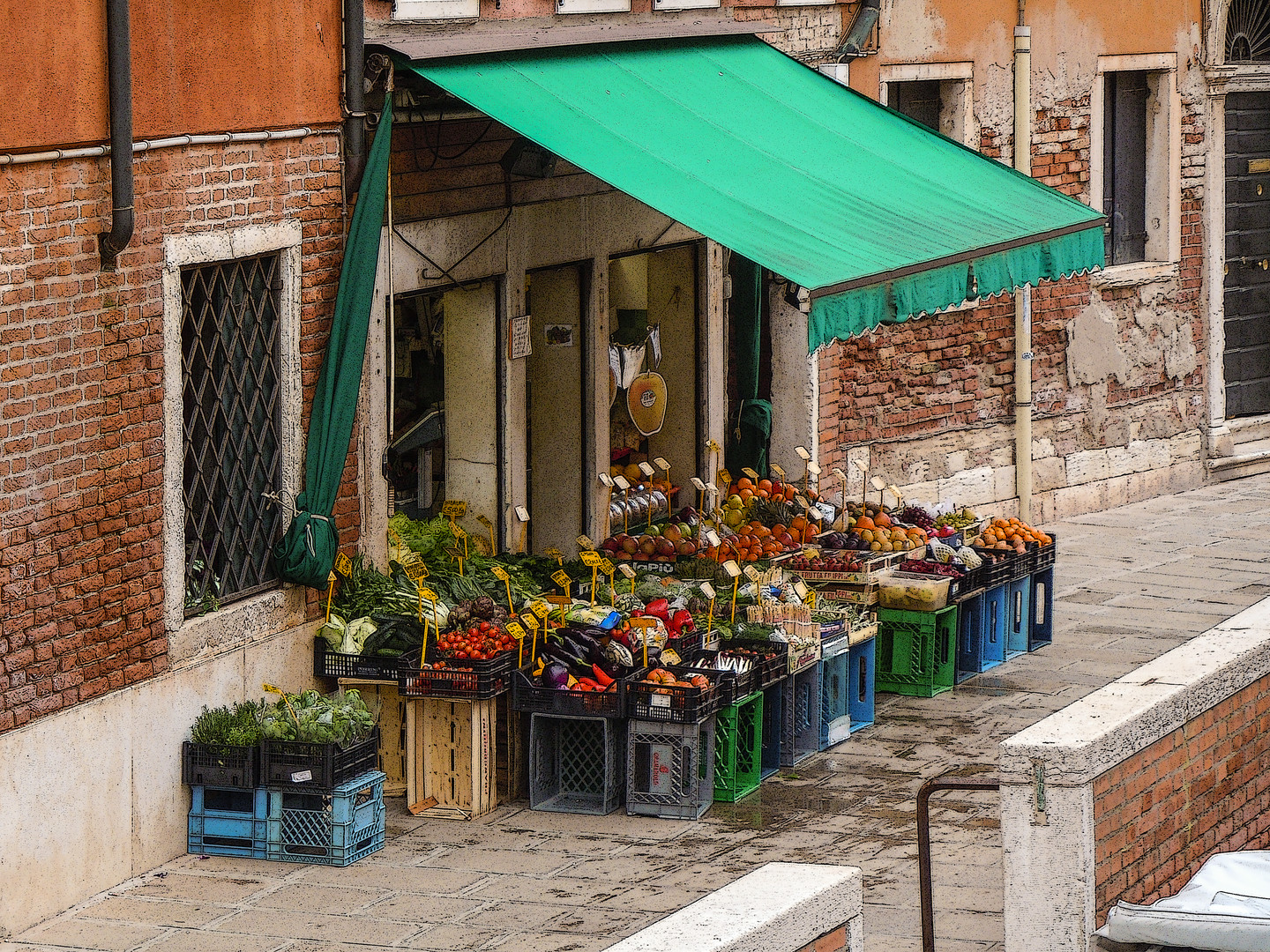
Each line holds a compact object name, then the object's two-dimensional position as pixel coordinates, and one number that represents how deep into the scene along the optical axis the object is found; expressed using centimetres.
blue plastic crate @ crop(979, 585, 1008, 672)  2168
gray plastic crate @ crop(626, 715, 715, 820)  1674
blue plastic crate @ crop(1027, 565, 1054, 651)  2254
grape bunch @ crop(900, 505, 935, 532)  2285
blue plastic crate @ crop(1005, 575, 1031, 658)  2215
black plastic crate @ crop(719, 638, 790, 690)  1747
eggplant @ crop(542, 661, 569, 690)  1674
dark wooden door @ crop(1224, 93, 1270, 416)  3219
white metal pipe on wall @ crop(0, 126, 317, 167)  1401
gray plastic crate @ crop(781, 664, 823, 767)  1824
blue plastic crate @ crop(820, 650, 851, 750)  1893
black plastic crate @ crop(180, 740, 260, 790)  1568
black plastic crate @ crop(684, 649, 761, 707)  1694
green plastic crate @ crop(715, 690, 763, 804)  1713
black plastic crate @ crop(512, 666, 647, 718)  1665
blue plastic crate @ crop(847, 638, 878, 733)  1951
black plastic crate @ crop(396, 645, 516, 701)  1658
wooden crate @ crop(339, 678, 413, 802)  1720
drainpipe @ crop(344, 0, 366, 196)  1754
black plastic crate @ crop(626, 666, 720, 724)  1652
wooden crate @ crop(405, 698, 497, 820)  1680
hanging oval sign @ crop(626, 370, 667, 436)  2384
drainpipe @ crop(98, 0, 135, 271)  1463
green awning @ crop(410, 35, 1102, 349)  1737
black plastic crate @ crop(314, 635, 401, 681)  1713
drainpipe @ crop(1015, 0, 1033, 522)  2771
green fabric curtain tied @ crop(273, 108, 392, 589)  1741
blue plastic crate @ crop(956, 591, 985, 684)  2141
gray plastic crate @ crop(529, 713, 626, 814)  1694
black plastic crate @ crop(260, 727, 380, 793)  1552
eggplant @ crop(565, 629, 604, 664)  1704
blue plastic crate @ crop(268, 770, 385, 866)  1566
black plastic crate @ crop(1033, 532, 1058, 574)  2229
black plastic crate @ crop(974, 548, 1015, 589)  2134
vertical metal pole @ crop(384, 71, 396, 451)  1777
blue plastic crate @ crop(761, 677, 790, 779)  1796
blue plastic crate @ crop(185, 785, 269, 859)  1583
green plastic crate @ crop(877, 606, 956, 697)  2045
